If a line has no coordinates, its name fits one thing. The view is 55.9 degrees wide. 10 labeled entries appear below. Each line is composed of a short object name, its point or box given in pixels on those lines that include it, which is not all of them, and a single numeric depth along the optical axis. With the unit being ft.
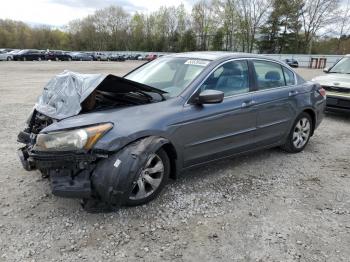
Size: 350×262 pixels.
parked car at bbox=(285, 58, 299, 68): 123.65
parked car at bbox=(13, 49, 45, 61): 147.46
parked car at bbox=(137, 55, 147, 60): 216.13
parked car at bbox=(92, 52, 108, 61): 190.39
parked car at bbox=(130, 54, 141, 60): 217.29
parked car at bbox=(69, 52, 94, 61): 174.70
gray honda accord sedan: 9.79
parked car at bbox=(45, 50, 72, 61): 162.20
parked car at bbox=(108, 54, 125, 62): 192.61
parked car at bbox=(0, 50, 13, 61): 140.56
